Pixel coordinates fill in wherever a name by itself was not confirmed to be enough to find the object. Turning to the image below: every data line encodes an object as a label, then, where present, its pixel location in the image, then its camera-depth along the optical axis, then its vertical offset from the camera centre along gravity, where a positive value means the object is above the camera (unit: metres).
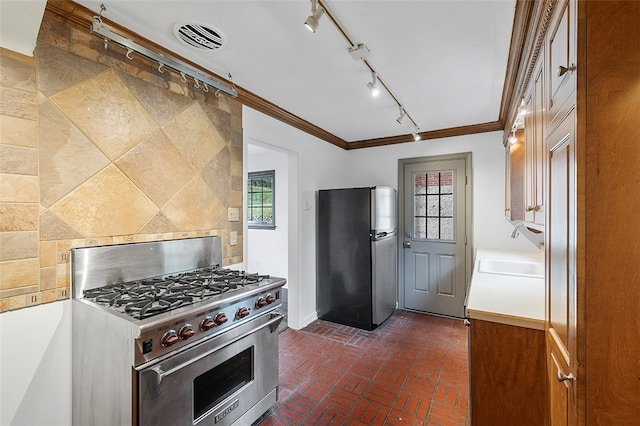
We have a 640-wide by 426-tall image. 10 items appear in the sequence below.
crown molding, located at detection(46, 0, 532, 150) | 1.52 +1.02
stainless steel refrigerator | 3.44 -0.52
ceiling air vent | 1.71 +1.06
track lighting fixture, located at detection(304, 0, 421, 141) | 1.40 +1.00
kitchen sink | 2.69 -0.50
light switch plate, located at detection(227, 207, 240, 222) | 2.50 -0.01
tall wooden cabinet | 0.83 +0.00
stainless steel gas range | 1.31 -0.63
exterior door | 3.81 -0.31
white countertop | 1.47 -0.49
